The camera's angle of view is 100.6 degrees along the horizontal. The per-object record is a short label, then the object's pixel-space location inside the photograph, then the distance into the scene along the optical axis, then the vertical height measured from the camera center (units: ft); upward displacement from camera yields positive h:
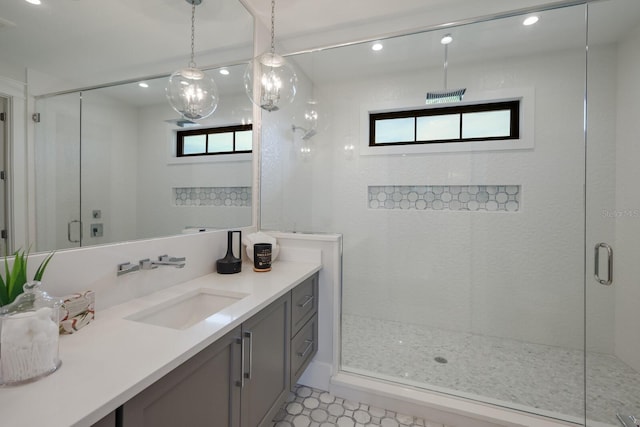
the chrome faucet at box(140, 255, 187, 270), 3.83 -0.79
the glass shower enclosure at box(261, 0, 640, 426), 5.90 +0.10
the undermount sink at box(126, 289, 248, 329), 3.73 -1.49
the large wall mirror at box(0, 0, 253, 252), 2.85 +1.19
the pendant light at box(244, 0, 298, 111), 4.64 +2.33
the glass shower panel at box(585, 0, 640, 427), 5.65 +0.15
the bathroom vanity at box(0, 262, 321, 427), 1.81 -1.31
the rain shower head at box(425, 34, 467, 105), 7.87 +3.55
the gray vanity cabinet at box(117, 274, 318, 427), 2.29 -1.92
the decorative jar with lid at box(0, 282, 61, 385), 1.90 -0.99
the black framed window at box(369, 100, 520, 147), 7.77 +2.71
